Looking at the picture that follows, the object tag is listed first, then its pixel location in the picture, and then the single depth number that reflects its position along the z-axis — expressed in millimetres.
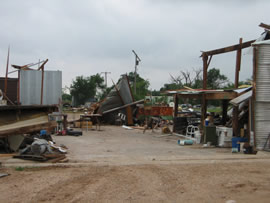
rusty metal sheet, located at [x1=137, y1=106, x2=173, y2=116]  21141
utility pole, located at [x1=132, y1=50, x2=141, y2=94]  35397
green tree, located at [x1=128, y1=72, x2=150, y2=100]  45575
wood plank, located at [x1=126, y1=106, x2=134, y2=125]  22625
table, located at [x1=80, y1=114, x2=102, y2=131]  19978
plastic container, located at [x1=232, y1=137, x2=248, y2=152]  10367
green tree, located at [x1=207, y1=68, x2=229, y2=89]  68625
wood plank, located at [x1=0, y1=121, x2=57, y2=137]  8484
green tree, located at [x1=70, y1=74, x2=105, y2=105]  63562
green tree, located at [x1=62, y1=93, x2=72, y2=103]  82181
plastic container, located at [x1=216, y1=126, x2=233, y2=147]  11469
